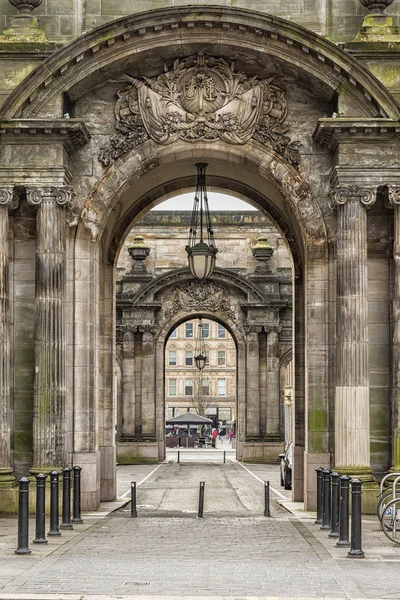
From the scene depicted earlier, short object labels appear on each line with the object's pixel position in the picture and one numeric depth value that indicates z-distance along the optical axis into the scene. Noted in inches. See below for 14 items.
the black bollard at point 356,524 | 595.5
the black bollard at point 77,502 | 785.6
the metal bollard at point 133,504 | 870.6
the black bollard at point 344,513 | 637.3
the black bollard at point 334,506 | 700.0
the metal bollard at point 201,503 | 879.1
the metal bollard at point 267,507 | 888.9
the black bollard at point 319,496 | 788.0
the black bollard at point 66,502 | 742.5
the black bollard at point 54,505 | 675.4
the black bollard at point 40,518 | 652.1
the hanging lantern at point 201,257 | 981.2
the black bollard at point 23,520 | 606.5
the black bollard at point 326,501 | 745.6
